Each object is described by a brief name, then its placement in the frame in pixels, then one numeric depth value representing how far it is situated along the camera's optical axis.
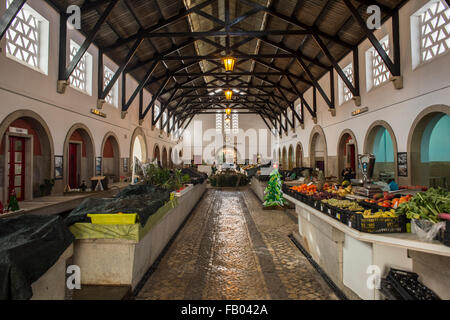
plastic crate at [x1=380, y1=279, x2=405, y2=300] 2.07
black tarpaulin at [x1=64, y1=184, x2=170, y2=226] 2.81
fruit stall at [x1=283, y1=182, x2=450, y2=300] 2.05
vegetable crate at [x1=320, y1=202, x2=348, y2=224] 2.62
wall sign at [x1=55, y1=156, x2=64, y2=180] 6.57
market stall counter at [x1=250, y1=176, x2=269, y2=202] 8.93
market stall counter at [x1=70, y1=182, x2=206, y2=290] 2.74
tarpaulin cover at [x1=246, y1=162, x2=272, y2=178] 16.61
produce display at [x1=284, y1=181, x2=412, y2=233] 2.28
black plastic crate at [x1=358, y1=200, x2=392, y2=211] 2.73
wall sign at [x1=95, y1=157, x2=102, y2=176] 8.70
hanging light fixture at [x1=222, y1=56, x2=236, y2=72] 7.22
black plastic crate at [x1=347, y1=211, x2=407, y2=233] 2.28
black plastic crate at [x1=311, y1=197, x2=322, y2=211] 3.37
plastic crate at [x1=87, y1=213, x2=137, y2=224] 2.74
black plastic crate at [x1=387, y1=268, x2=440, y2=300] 2.04
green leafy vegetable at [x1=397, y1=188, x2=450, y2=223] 2.05
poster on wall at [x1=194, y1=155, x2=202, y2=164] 26.41
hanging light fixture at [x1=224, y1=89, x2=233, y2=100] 10.12
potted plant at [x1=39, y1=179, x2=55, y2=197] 6.13
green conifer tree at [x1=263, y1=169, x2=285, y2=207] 7.59
